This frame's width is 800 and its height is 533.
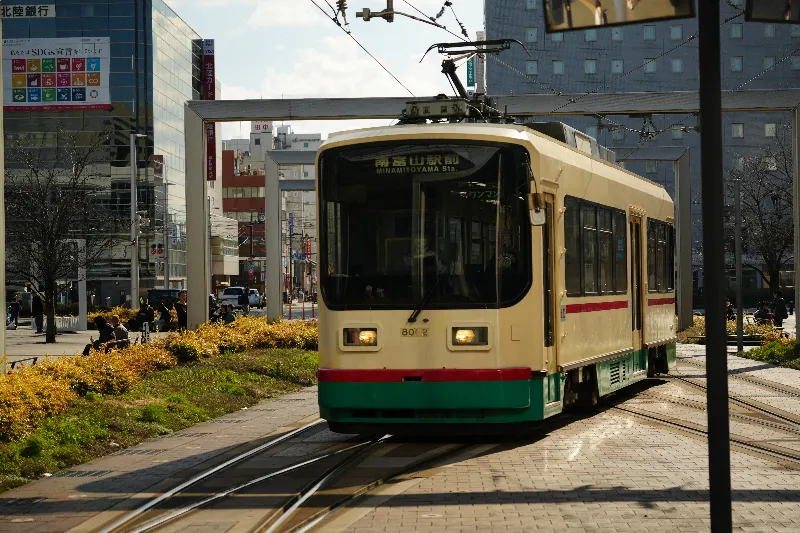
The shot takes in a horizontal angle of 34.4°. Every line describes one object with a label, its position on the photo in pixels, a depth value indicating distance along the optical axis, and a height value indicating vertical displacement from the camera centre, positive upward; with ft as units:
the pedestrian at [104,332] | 79.20 -2.98
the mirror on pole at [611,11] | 18.45 +3.78
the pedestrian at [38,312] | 164.96 -3.62
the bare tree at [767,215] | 214.28 +9.79
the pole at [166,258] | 244.71 +4.62
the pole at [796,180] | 86.33 +6.14
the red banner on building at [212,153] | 291.99 +29.48
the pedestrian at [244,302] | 217.70 -3.74
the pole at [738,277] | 99.32 -0.38
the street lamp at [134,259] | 183.73 +3.41
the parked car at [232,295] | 247.70 -2.73
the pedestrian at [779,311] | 158.71 -4.96
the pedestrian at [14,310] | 185.46 -3.60
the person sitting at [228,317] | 114.73 -3.23
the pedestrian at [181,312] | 100.04 -2.38
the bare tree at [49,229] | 137.28 +6.19
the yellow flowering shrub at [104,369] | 44.19 -4.00
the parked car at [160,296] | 197.47 -2.10
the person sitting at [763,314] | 151.07 -5.05
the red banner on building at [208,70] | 313.53 +51.42
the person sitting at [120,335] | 78.42 -3.21
